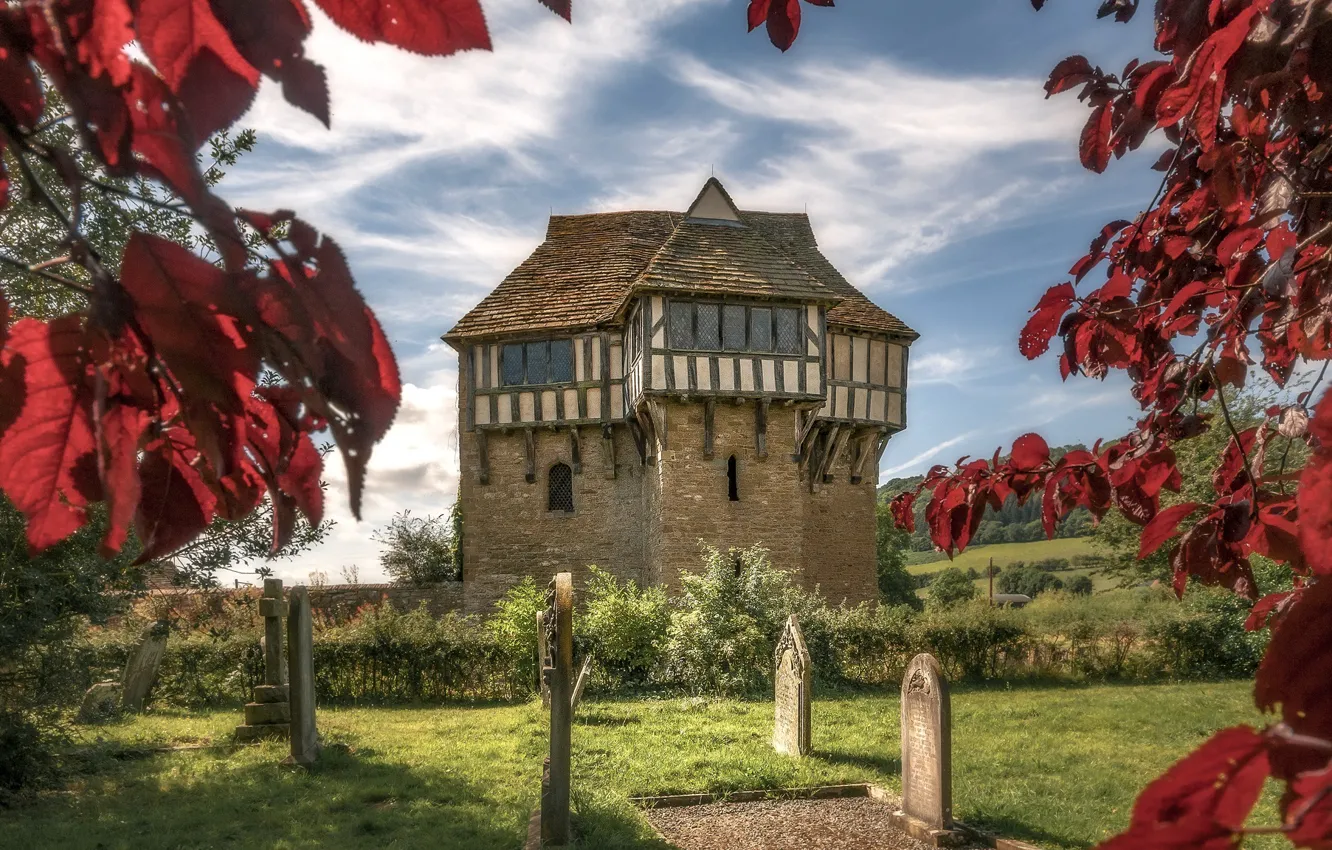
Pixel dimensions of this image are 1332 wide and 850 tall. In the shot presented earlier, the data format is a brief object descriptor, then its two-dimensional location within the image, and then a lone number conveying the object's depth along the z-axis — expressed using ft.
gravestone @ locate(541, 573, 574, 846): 22.65
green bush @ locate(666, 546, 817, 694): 49.42
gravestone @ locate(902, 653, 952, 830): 25.48
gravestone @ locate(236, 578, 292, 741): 35.83
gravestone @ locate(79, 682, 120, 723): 37.27
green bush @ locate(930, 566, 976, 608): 117.85
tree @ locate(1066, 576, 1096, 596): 131.50
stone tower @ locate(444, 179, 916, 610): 62.18
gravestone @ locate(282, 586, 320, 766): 32.30
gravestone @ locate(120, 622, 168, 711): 45.88
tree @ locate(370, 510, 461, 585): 83.97
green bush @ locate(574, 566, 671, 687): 51.93
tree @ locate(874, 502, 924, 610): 125.29
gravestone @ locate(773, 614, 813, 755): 33.99
